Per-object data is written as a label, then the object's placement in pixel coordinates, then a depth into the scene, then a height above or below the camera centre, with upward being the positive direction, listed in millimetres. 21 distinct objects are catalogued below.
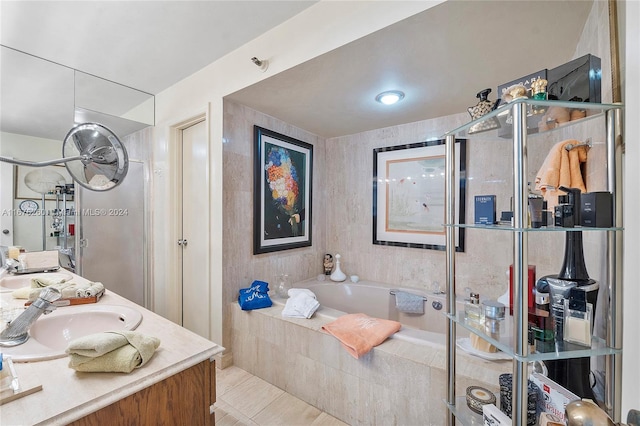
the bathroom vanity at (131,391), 659 -477
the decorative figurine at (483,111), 1026 +405
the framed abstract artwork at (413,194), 2469 +184
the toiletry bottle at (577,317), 777 -305
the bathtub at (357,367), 1329 -920
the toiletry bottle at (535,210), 794 +10
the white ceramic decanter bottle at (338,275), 2924 -673
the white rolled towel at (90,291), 1330 -391
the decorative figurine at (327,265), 3102 -595
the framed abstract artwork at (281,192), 2420 +213
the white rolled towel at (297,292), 2105 -628
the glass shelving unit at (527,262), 724 -134
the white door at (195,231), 2342 -160
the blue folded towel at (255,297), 2098 -667
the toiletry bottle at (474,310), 1002 -375
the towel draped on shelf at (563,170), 952 +156
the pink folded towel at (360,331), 1546 -726
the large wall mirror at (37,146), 1386 +357
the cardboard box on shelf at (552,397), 757 -538
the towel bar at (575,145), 963 +244
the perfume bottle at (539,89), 854 +401
